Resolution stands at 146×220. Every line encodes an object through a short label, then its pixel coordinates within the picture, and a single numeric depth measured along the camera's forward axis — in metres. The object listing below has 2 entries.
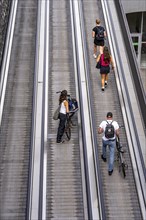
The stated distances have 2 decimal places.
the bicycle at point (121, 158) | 11.41
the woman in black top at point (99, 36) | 15.23
